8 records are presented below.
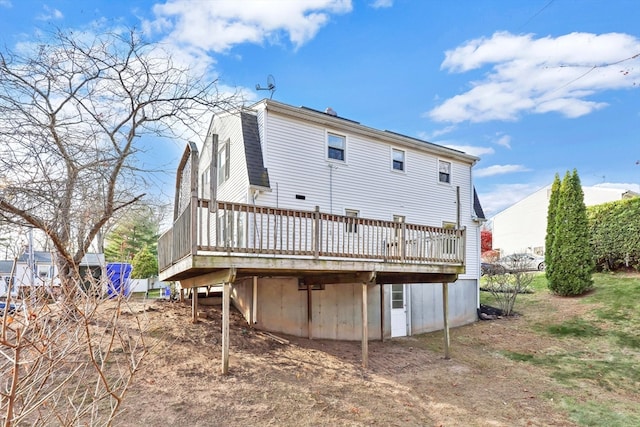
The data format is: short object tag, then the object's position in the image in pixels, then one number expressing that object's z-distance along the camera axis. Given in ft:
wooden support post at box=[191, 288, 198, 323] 35.55
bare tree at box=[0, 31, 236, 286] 26.86
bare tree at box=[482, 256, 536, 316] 53.05
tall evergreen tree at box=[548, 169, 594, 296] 52.70
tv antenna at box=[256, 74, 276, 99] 42.09
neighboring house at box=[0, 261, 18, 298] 83.29
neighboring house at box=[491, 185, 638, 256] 97.57
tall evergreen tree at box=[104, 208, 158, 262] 105.09
